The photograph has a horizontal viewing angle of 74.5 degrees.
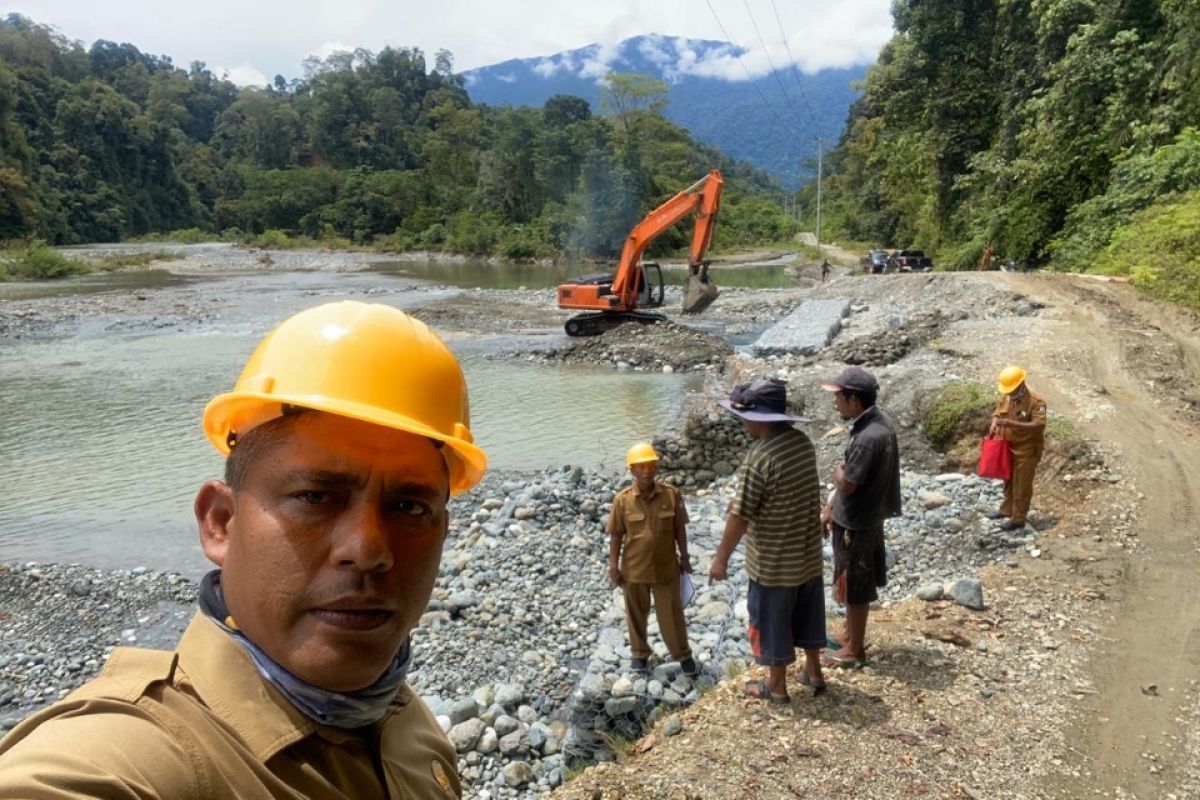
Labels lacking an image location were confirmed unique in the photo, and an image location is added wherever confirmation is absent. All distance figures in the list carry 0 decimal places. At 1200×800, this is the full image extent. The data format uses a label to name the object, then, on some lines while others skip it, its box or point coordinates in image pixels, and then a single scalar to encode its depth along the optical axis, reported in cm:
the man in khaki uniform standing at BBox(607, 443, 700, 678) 462
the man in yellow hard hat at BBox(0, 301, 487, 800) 87
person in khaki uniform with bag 602
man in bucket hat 386
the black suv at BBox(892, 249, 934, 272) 2756
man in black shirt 412
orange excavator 1684
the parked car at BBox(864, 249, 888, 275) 2898
